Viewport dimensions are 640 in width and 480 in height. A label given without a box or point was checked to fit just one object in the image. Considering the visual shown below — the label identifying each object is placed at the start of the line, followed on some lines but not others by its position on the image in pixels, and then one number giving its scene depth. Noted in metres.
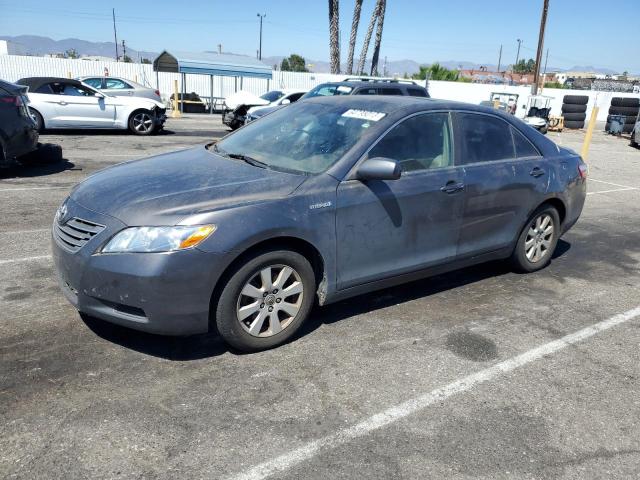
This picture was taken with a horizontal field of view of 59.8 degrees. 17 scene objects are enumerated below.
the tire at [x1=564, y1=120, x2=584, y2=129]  29.30
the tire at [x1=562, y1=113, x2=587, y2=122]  29.14
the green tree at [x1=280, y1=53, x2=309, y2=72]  96.69
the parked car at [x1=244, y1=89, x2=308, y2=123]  16.12
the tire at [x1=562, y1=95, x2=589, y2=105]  28.73
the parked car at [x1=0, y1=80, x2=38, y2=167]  8.52
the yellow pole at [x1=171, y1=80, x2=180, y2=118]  24.28
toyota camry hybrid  3.24
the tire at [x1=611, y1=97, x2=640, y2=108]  26.30
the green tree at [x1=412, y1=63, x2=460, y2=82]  48.84
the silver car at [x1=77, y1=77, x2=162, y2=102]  19.23
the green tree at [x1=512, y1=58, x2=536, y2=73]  132.25
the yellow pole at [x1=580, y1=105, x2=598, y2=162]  13.01
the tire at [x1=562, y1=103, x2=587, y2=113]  28.92
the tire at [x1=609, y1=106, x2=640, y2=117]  26.06
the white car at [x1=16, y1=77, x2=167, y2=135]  13.88
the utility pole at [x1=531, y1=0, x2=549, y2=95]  30.50
